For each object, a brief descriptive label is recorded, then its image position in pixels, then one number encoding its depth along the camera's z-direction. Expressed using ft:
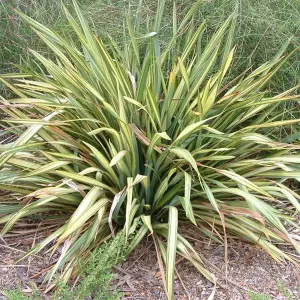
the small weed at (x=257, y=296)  7.29
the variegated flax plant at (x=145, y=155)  8.50
